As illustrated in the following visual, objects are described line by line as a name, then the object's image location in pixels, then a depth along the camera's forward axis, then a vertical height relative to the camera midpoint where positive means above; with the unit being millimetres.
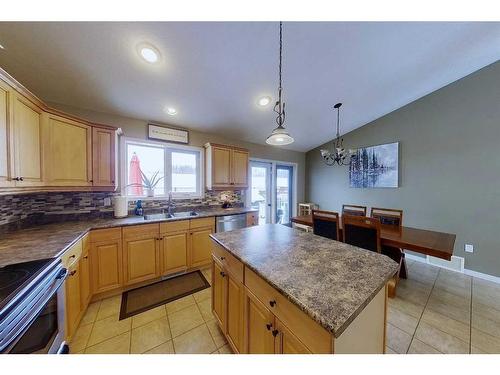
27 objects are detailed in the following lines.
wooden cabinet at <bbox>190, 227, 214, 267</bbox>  2666 -940
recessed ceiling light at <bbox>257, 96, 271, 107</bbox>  2704 +1295
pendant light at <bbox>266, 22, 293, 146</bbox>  1626 +443
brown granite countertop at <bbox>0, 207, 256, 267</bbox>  1271 -483
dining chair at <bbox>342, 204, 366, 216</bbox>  2996 -424
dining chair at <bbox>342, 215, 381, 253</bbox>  2037 -552
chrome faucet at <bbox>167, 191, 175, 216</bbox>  2963 -343
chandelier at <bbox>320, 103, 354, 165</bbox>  2916 +617
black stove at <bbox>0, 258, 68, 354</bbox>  805 -641
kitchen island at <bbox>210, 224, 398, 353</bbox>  741 -513
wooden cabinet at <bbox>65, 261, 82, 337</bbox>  1477 -997
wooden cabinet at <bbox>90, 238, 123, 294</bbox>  2018 -933
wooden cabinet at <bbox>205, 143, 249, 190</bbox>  3250 +342
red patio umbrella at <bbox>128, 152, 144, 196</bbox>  2816 +135
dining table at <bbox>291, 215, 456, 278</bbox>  1772 -607
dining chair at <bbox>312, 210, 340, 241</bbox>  2375 -528
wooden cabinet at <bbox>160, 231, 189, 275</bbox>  2438 -938
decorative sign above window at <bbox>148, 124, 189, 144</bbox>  2890 +855
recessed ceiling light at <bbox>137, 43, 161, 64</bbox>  1755 +1330
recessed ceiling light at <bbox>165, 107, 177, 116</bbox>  2692 +1123
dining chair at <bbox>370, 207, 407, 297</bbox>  2309 -582
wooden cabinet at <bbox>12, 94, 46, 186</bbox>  1448 +372
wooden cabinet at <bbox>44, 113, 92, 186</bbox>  1859 +356
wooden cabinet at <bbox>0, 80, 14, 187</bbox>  1305 +337
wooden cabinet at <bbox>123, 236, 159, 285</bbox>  2205 -946
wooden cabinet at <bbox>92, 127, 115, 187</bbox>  2224 +354
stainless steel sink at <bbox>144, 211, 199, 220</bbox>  2582 -478
